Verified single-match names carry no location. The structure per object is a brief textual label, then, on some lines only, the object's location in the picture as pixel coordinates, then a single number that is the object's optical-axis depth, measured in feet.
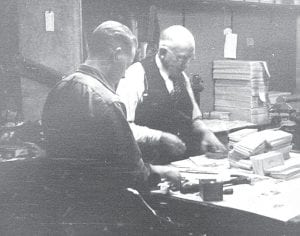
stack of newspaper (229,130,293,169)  8.43
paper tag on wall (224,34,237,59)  14.96
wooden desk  6.17
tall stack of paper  13.73
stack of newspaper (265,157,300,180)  7.92
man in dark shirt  6.17
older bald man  9.07
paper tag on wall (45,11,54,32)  9.43
